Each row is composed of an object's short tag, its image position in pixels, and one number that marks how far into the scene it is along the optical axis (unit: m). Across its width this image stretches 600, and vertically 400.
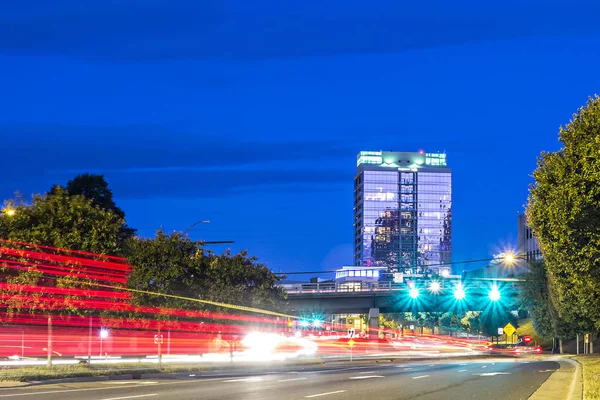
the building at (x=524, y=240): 168.88
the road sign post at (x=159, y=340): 41.62
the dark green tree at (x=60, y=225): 37.81
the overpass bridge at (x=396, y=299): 97.25
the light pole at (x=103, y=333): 53.53
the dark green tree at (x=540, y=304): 69.75
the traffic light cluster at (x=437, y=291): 74.06
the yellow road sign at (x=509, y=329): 66.04
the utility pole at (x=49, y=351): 33.56
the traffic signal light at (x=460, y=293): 79.44
